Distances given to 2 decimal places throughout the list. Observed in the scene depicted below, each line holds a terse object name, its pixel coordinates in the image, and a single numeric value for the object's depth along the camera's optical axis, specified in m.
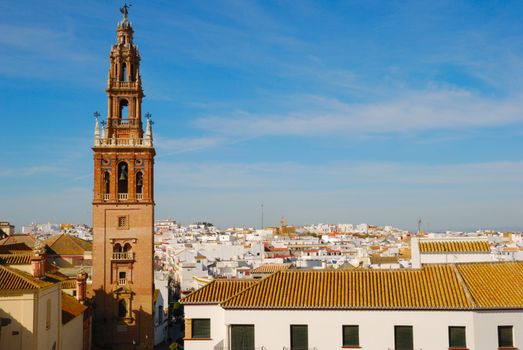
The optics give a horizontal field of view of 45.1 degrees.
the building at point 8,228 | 70.88
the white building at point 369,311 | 24.27
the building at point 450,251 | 32.72
